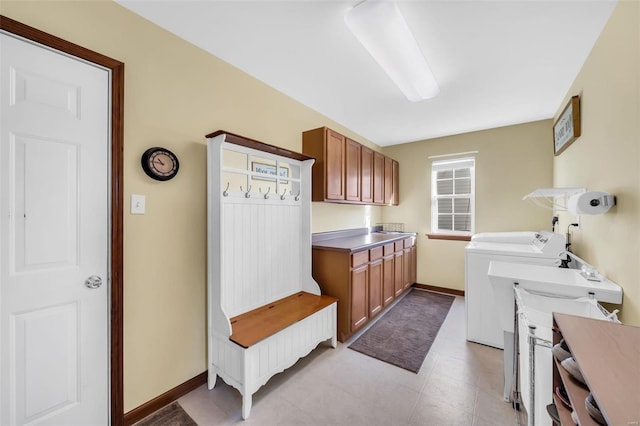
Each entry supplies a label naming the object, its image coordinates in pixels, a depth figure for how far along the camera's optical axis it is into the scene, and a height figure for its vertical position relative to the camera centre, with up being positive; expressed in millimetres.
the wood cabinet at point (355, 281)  2412 -737
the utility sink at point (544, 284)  1352 -414
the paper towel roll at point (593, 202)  1430 +59
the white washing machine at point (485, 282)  2307 -704
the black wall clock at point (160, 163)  1554 +313
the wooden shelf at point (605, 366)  502 -393
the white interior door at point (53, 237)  1157 -134
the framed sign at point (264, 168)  2201 +404
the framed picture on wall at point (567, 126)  2092 +826
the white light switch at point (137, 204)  1518 +44
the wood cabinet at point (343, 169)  2695 +529
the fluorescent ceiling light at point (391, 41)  1436 +1139
